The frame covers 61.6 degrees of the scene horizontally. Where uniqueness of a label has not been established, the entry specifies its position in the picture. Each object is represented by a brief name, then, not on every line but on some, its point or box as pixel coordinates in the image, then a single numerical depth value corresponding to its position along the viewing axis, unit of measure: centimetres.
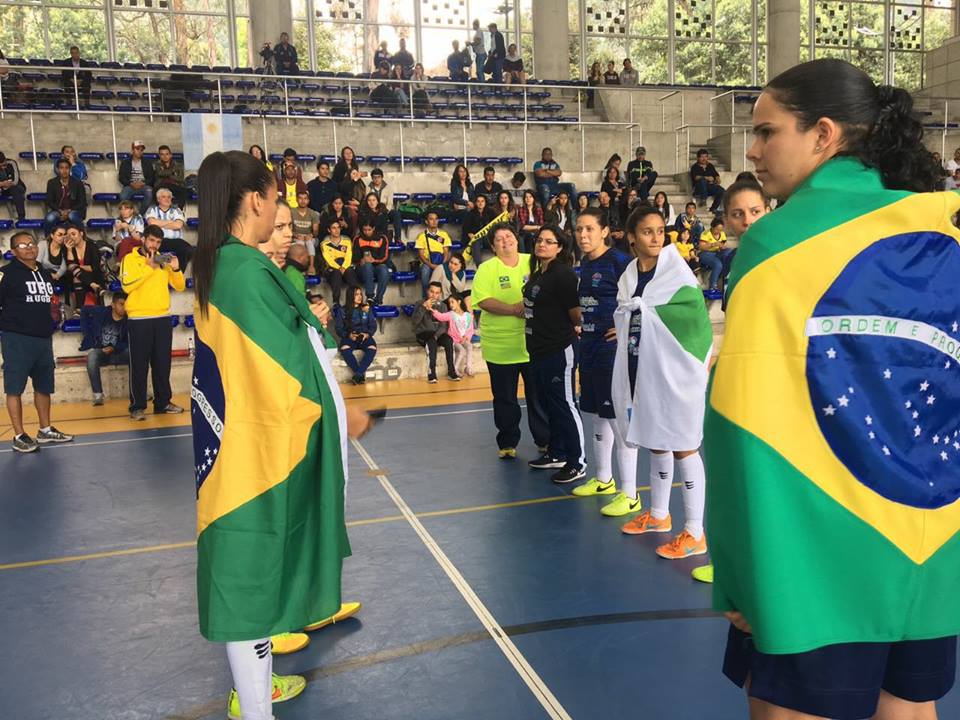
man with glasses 689
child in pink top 1052
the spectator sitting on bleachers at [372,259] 1112
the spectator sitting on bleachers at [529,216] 1236
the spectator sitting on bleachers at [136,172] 1236
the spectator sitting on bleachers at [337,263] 1083
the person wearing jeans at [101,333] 913
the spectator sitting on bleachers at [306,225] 1118
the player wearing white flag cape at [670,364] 425
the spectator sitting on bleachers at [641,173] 1460
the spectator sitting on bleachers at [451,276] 1141
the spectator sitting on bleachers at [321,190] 1264
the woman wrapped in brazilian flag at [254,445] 229
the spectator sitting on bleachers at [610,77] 1937
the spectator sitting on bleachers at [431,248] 1156
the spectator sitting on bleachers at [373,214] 1157
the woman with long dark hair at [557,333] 568
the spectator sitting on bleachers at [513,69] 1841
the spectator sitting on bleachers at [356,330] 1007
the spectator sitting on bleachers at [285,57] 1705
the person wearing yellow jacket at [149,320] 830
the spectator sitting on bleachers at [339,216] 1145
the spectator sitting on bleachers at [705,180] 1577
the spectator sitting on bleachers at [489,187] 1315
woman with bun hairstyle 134
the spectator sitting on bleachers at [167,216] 1104
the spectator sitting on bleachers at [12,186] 1152
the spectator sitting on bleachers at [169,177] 1220
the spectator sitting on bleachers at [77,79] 1505
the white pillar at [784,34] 2195
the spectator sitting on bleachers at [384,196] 1248
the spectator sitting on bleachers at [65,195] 1141
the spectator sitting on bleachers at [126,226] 1054
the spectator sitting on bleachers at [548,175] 1451
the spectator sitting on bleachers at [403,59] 1875
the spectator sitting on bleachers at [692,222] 1325
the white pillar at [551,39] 2078
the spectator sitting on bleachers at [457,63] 1906
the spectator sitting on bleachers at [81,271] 971
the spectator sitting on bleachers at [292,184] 1225
